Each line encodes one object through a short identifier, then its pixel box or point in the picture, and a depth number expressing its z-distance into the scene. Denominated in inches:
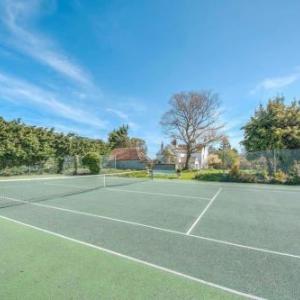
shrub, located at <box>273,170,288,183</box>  616.2
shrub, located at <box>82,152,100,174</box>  965.1
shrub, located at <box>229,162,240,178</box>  680.3
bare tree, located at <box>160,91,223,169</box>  1191.6
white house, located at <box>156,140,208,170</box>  1647.7
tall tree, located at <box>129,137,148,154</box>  2109.3
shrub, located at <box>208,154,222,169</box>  1546.5
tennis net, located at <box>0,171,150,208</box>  342.7
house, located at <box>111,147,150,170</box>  1442.3
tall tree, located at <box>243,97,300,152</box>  695.5
